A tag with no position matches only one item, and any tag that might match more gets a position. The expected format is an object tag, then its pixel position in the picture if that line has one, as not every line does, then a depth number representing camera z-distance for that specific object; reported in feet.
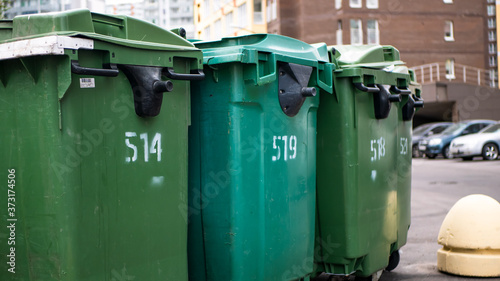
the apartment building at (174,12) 474.08
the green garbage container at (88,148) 11.04
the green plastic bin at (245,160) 14.28
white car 79.51
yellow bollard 20.43
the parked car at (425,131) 96.53
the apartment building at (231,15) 167.53
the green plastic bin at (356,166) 17.40
